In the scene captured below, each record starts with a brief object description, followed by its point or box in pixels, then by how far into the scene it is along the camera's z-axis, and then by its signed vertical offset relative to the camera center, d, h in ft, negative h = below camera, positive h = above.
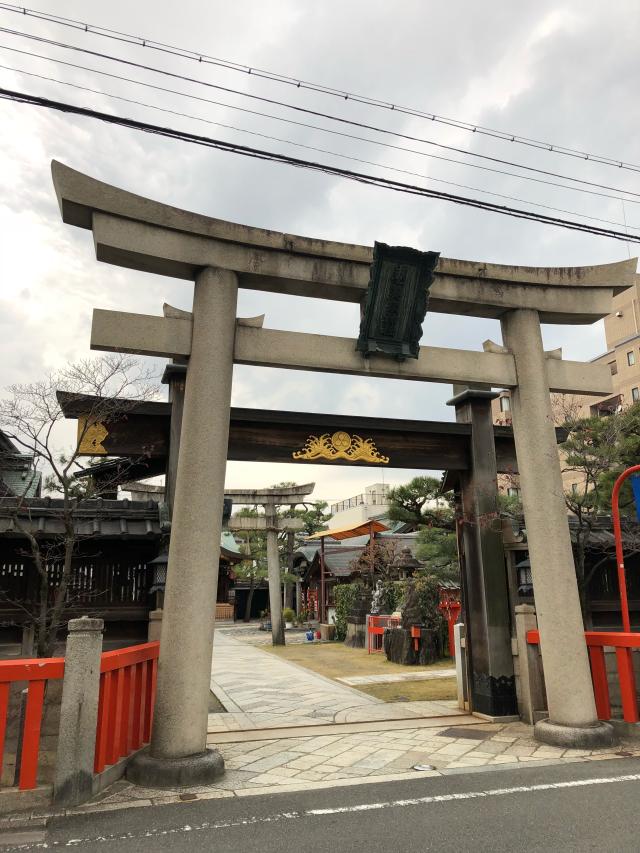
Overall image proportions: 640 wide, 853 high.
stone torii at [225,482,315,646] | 69.97 +10.61
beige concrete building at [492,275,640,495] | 123.03 +50.84
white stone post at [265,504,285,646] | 67.56 +2.09
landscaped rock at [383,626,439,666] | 50.14 -4.44
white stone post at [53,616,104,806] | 15.61 -3.00
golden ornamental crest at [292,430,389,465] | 27.73 +6.75
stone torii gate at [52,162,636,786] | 19.25 +9.30
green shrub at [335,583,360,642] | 70.44 -0.88
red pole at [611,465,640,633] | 24.13 +2.21
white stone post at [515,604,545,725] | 25.12 -3.13
